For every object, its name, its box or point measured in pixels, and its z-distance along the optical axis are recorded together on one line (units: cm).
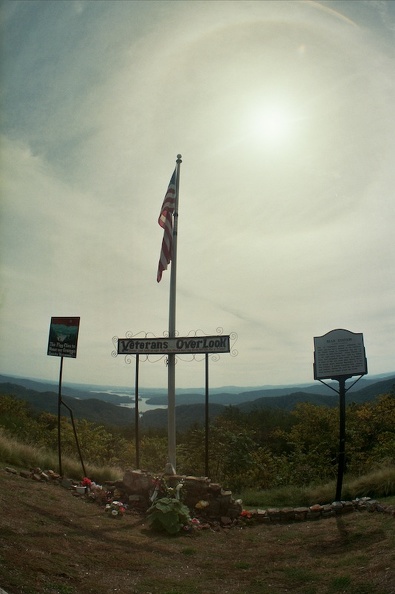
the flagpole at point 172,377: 1075
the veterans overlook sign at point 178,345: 1088
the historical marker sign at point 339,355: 1055
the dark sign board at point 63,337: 1197
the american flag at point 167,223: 1194
